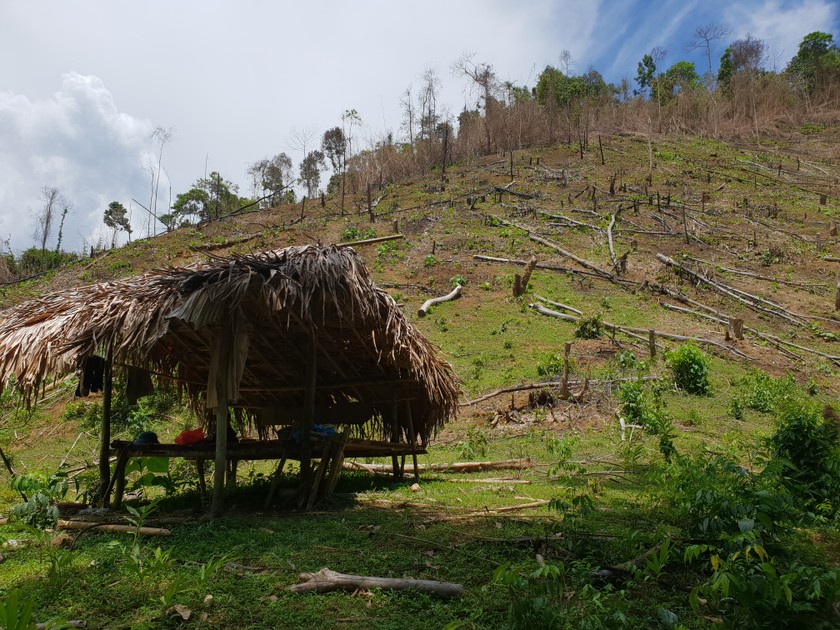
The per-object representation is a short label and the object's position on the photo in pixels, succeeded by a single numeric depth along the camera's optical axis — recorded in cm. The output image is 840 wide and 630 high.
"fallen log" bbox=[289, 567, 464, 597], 366
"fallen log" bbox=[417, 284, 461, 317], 1795
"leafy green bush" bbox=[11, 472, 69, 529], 518
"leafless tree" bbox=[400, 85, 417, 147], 4103
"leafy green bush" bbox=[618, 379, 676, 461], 970
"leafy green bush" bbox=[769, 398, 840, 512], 503
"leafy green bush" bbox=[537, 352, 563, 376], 1279
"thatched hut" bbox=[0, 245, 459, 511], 570
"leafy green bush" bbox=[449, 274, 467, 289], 2000
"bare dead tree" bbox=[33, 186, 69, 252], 3421
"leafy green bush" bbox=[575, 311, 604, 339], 1526
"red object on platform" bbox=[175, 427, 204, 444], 688
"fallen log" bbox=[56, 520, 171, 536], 502
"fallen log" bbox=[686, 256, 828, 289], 2018
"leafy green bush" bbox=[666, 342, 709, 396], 1245
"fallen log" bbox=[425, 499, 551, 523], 553
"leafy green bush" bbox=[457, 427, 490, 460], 939
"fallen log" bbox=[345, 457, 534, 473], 847
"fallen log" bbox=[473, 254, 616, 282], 2048
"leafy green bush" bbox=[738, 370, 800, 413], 1160
